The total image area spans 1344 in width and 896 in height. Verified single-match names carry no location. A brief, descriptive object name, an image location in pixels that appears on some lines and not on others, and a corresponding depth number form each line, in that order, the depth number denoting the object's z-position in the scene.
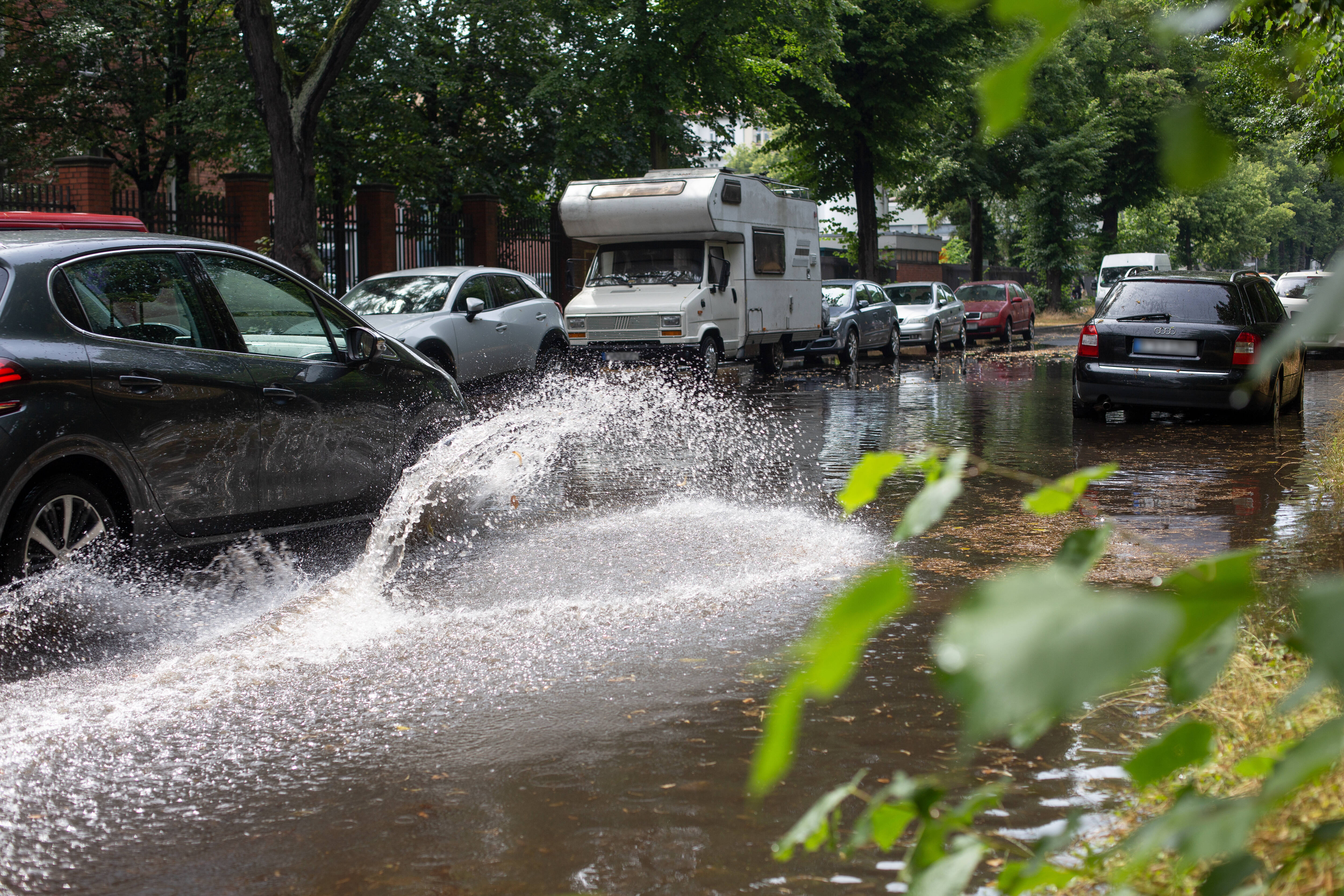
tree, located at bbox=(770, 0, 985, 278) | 32.38
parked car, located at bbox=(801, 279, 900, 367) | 25.22
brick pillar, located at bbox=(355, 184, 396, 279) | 24.86
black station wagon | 12.79
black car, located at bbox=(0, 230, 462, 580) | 5.12
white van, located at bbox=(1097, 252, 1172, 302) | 44.75
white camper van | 19.20
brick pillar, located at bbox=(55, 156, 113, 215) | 19.34
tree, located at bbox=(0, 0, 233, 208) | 25.16
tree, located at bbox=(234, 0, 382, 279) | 16.22
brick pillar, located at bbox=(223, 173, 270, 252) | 21.84
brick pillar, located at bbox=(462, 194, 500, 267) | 27.55
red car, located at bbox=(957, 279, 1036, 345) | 33.44
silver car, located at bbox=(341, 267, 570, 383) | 15.46
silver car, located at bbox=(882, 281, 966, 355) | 29.58
